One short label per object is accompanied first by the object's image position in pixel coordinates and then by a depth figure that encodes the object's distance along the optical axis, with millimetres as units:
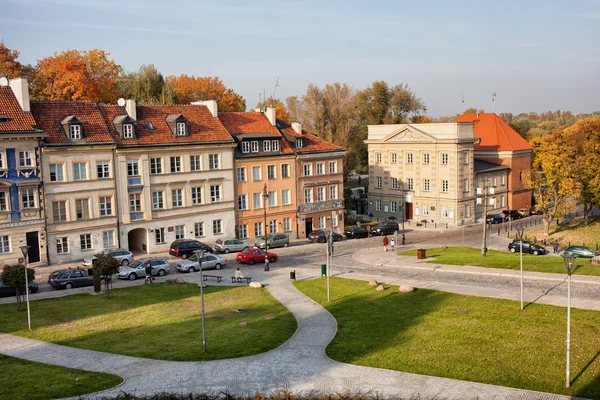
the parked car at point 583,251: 50469
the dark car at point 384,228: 64812
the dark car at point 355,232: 63438
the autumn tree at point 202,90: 88375
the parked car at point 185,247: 51062
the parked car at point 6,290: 37931
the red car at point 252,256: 49000
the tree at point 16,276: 33969
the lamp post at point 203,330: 26219
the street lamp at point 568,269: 21953
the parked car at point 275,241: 56625
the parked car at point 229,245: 53625
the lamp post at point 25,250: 32294
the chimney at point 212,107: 58609
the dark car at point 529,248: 53000
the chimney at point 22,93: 46406
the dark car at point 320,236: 59372
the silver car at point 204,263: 46344
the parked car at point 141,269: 43531
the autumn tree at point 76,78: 67562
